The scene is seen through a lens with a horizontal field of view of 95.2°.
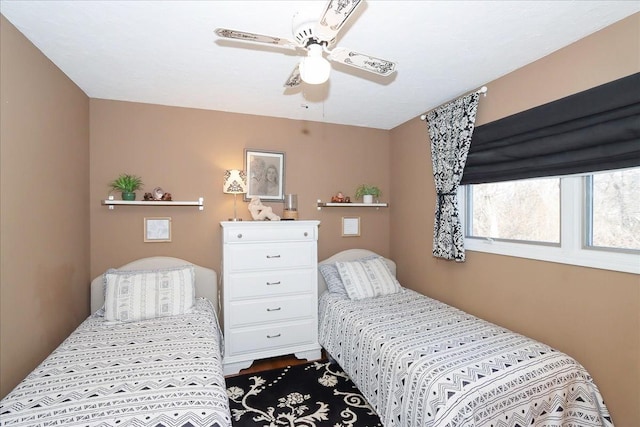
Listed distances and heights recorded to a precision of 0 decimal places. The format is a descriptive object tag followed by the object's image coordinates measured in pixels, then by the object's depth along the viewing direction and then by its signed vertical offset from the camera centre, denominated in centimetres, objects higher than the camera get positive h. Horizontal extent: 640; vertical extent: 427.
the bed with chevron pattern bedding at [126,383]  122 -84
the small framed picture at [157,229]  274 -17
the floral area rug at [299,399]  198 -142
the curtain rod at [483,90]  229 +95
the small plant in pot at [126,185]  256 +23
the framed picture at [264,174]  303 +39
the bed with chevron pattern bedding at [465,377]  145 -91
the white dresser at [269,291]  258 -73
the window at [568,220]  163 -6
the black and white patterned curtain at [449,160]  243 +45
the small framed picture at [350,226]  343 -18
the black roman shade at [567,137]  153 +46
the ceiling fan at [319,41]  115 +76
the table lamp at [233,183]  270 +27
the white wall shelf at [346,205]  322 +7
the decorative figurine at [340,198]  328 +15
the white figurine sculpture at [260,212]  282 -1
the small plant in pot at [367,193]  335 +21
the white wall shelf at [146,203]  250 +8
